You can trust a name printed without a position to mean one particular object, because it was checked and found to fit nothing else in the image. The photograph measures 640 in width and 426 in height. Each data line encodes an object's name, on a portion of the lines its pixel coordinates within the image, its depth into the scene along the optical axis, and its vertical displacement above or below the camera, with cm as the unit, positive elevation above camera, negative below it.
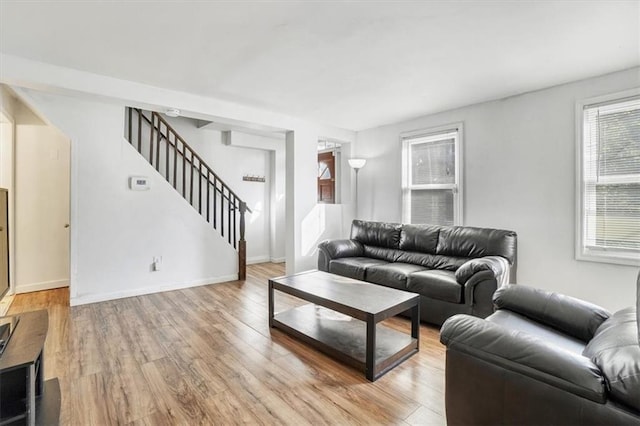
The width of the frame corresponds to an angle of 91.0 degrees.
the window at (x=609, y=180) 290 +32
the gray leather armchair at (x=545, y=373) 107 -63
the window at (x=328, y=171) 620 +85
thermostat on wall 398 +37
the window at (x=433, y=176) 418 +51
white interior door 404 +5
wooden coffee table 223 -103
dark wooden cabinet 134 -82
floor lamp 502 +80
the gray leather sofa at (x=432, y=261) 288 -56
